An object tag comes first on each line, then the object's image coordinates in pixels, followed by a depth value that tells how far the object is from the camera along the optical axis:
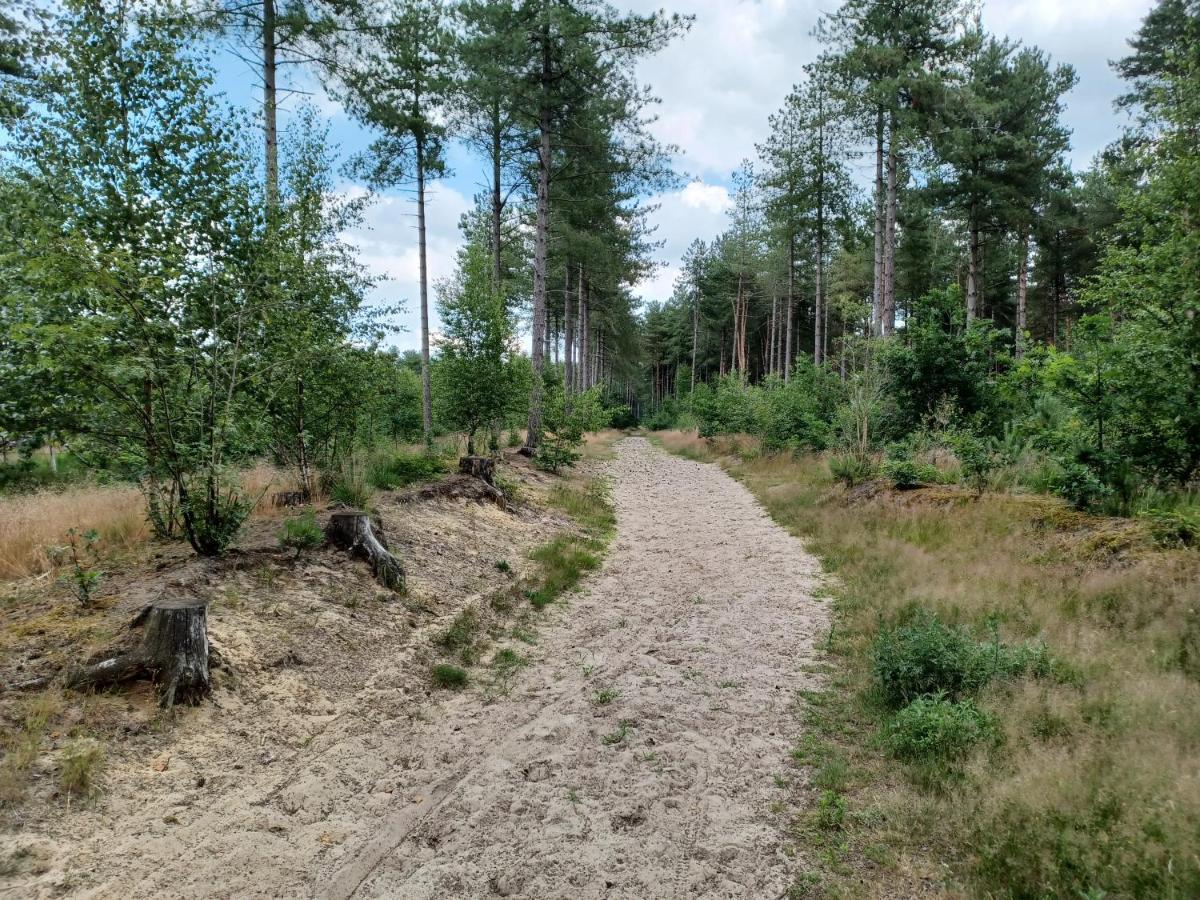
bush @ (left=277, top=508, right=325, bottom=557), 6.37
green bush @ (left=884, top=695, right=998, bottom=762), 3.68
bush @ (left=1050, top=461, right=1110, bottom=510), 7.71
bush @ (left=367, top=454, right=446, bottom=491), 10.43
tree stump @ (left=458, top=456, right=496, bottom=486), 11.70
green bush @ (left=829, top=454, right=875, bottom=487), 13.33
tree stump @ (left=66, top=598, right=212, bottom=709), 3.97
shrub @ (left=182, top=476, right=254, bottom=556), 5.66
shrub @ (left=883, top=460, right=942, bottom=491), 11.40
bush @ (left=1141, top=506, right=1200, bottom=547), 6.01
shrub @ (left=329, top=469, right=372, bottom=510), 8.38
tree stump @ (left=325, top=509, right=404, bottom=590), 6.64
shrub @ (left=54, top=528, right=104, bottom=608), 4.66
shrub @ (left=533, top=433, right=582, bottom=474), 17.19
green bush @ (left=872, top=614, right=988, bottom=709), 4.42
